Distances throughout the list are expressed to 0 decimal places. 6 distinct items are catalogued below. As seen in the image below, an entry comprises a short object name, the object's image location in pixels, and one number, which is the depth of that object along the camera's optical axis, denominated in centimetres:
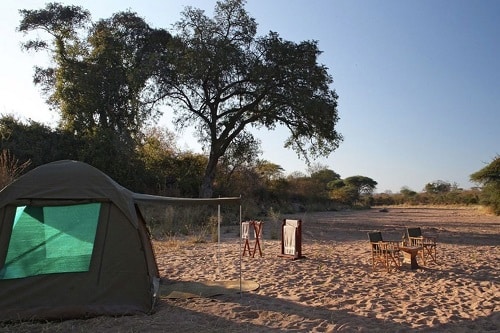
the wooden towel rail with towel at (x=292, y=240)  1123
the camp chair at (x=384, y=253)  977
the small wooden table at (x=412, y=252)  998
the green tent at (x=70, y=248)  662
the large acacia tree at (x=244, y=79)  2164
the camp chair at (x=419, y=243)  1082
